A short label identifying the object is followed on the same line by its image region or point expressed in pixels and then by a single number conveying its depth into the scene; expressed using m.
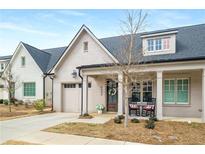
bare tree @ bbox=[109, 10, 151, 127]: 7.43
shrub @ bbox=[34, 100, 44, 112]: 11.51
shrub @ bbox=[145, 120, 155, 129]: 6.91
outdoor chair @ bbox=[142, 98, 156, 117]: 9.20
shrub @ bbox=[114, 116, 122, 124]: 7.98
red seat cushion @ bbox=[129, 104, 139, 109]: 9.60
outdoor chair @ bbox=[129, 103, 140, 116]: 9.60
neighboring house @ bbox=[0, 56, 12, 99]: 16.85
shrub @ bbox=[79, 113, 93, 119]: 9.50
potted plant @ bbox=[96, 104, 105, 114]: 10.94
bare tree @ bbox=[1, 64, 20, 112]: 15.31
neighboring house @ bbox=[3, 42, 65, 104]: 14.81
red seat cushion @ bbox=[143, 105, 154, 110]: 9.18
